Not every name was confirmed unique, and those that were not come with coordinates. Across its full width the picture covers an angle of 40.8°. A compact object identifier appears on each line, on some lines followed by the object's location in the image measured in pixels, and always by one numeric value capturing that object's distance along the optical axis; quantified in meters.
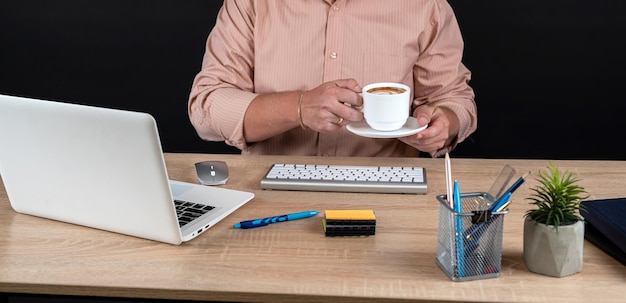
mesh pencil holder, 1.37
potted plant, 1.36
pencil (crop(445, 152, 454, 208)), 1.41
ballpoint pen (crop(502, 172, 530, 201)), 1.41
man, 2.26
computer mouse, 1.85
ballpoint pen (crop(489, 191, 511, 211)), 1.39
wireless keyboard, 1.79
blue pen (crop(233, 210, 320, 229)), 1.59
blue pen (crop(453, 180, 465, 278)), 1.37
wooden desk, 1.34
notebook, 1.45
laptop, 1.43
